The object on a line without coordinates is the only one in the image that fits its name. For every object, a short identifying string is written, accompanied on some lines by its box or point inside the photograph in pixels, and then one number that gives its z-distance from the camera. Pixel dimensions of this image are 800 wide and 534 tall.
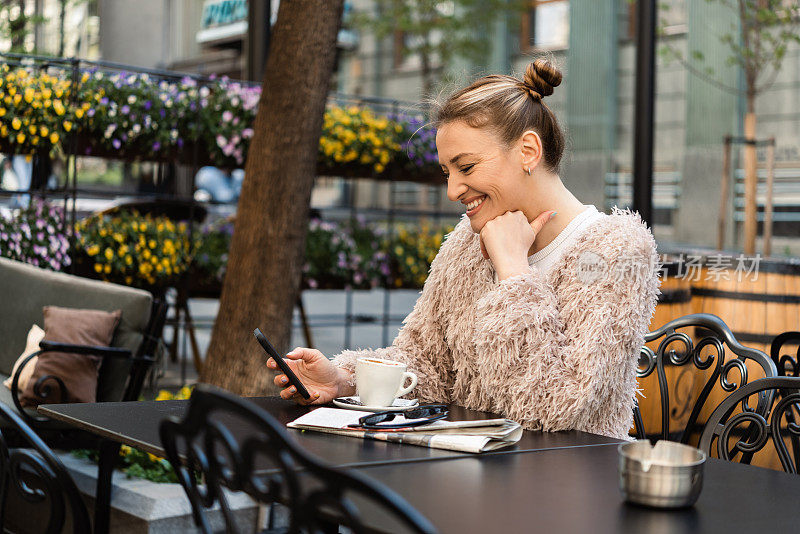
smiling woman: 2.01
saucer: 2.02
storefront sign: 22.23
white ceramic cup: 2.03
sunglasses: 1.85
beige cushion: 4.14
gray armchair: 4.21
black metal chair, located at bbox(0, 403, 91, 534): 1.70
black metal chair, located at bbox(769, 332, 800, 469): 2.81
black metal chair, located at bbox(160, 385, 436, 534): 1.03
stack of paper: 1.73
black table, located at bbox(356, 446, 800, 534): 1.31
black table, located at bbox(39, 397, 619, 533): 1.65
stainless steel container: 1.41
